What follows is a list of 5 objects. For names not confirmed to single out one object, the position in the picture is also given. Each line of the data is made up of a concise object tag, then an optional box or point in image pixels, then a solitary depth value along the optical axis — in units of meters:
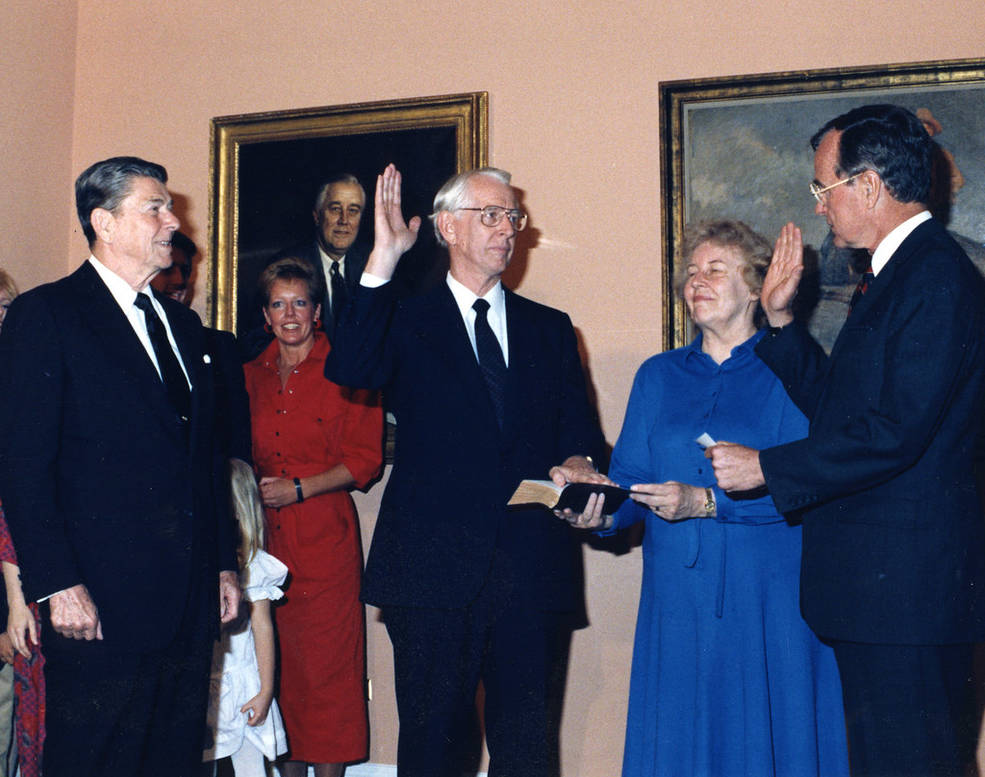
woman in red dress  3.64
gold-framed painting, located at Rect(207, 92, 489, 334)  4.05
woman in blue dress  2.62
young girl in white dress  3.27
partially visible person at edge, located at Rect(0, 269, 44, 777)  2.86
